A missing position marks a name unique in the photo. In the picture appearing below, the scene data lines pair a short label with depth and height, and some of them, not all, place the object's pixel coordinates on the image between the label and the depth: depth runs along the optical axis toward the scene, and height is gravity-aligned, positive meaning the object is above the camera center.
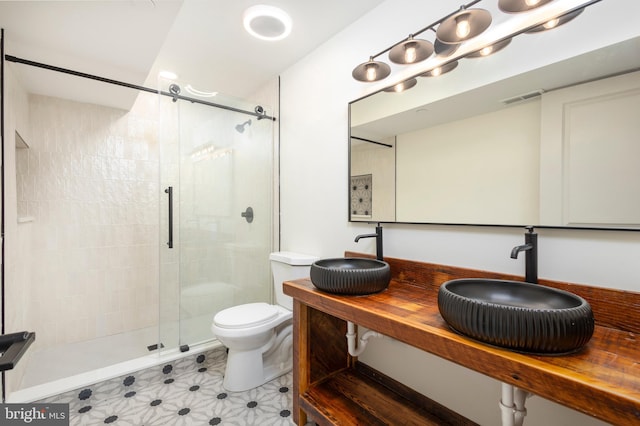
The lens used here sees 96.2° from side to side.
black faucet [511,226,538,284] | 1.06 -0.17
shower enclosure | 2.17 -0.09
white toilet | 1.77 -0.79
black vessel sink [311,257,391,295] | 1.26 -0.31
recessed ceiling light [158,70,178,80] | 2.51 +1.22
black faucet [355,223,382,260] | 1.59 -0.17
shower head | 2.45 +0.73
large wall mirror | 0.97 +0.32
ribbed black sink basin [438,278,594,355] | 0.73 -0.30
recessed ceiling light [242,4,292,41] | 1.73 +1.20
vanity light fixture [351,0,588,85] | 1.06 +0.77
